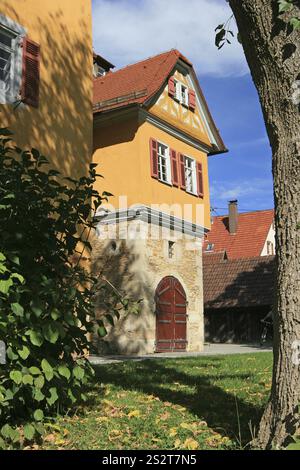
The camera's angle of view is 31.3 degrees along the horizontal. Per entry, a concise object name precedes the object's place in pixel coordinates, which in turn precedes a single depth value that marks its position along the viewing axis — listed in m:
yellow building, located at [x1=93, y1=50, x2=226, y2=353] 16.20
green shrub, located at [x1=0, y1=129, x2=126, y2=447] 3.81
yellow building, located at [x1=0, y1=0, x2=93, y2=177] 10.83
